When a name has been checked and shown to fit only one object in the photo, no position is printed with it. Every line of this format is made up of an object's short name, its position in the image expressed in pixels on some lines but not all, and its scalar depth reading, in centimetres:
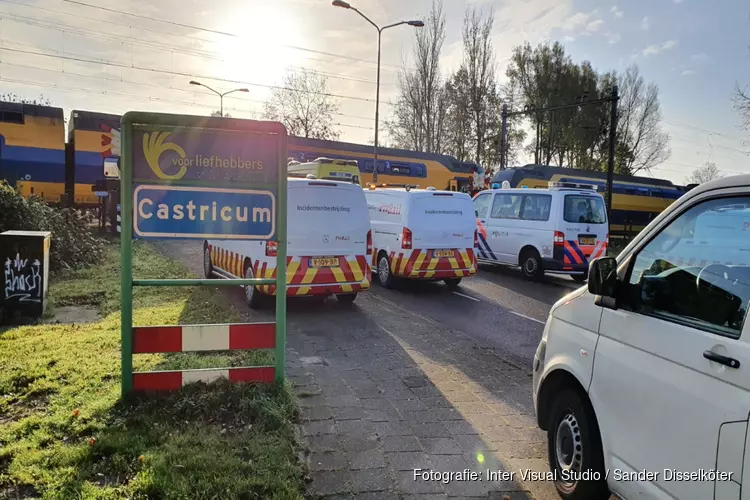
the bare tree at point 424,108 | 4244
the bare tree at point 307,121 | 4378
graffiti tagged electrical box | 721
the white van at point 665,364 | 214
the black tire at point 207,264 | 1084
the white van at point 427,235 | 1062
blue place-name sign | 455
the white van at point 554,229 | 1266
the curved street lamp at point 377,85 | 2378
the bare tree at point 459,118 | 4372
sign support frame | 446
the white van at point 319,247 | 835
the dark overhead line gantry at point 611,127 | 2077
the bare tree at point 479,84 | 4272
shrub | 998
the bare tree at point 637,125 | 5097
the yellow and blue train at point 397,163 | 2572
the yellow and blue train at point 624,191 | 2911
